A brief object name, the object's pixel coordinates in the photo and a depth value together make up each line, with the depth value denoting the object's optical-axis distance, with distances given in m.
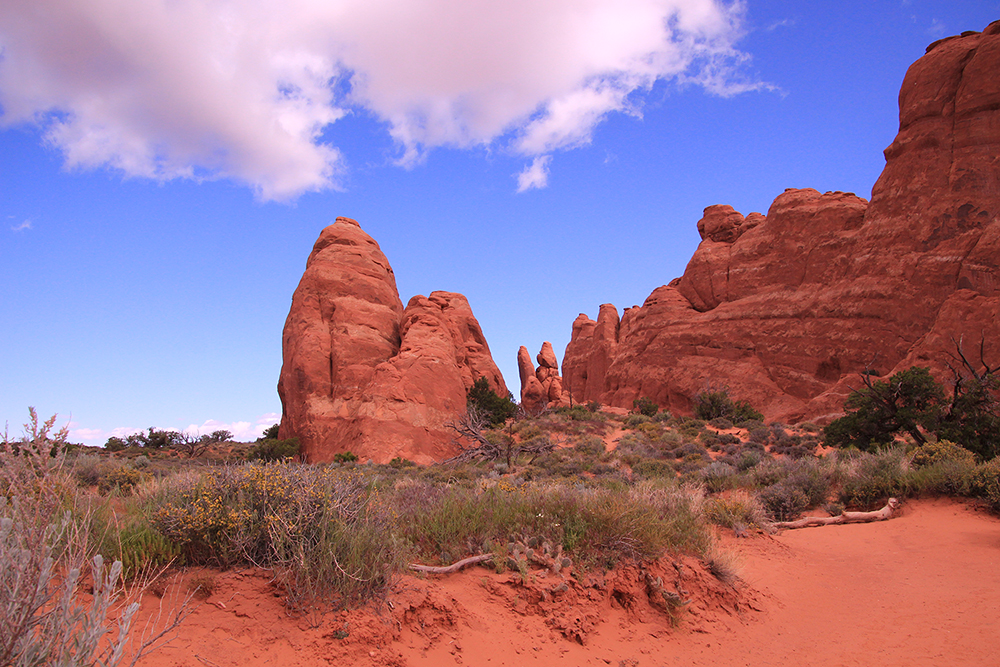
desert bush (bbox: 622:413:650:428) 25.94
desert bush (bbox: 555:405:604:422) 28.61
